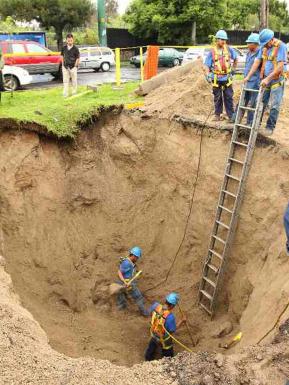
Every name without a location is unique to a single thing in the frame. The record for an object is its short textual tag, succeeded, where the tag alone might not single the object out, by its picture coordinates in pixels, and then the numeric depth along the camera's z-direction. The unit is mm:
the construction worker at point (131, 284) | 9039
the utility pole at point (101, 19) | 33031
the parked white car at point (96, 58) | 26953
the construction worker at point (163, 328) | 7473
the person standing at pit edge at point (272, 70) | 7977
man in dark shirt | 12727
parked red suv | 20047
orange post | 14445
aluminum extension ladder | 8312
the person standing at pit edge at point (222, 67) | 9133
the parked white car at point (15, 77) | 16875
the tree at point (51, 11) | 36750
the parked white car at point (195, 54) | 21812
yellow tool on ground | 6785
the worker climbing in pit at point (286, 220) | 4832
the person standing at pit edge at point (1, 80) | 12702
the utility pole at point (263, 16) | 18472
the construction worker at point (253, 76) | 8633
